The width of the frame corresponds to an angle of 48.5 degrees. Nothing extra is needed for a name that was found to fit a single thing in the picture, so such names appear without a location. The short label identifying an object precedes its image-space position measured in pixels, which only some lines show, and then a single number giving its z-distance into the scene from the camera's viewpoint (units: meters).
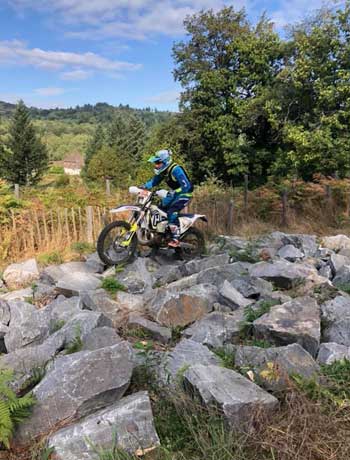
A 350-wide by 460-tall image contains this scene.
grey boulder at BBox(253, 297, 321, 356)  3.12
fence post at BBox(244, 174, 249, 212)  10.23
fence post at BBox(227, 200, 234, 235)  9.06
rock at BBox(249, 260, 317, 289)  4.54
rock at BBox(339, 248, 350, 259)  5.79
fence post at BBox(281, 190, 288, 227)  9.42
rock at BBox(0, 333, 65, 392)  2.68
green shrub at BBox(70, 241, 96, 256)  6.79
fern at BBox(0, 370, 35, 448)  2.12
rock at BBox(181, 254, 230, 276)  5.28
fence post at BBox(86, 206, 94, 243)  7.21
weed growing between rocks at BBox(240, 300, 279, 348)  3.45
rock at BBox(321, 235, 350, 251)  6.27
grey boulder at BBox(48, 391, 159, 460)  2.07
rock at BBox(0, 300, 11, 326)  3.96
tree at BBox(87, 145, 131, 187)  32.25
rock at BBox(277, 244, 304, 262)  5.55
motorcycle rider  5.81
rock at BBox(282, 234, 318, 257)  5.91
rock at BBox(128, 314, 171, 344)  3.56
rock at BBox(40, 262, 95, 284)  5.02
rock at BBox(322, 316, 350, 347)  3.23
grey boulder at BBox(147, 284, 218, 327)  3.88
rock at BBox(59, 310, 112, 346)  3.26
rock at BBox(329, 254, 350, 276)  5.03
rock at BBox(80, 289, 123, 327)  4.10
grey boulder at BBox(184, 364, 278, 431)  2.16
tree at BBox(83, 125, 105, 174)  52.12
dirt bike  5.55
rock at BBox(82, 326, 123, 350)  3.07
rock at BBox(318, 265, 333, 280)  4.93
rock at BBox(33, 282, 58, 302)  4.62
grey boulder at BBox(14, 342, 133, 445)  2.28
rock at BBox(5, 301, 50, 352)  3.56
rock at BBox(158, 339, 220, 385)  2.66
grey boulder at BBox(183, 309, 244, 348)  3.35
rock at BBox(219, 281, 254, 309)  4.05
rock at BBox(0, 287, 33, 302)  4.64
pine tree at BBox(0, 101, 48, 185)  36.97
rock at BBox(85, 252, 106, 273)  5.56
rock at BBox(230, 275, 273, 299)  4.31
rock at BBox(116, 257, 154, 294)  4.87
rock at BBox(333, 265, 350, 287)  4.59
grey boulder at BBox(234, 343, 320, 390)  2.52
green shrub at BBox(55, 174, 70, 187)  36.51
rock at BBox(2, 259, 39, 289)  5.29
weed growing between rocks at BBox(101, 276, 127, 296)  4.68
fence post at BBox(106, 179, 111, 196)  9.55
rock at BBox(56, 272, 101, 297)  4.48
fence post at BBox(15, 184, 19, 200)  8.51
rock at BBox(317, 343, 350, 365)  2.83
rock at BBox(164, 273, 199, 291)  4.62
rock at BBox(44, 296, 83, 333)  3.75
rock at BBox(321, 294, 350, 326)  3.50
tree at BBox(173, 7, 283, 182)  21.80
